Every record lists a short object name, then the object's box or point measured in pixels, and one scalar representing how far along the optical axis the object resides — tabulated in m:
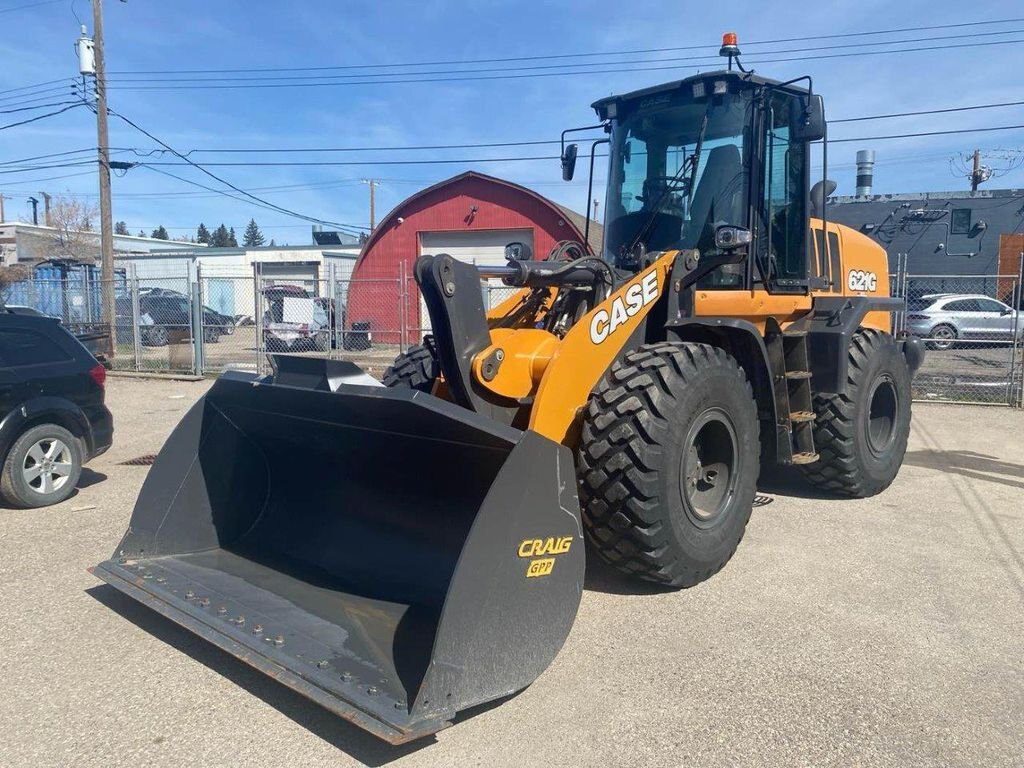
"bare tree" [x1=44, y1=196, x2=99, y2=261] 43.44
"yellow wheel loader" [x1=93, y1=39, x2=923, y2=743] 3.41
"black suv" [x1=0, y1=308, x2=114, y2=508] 6.63
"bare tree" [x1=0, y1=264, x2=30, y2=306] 32.24
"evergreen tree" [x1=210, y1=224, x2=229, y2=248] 113.70
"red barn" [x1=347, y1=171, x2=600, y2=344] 24.65
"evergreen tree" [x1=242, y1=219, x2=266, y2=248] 124.96
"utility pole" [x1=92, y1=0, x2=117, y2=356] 20.32
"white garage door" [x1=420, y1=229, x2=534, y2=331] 25.56
